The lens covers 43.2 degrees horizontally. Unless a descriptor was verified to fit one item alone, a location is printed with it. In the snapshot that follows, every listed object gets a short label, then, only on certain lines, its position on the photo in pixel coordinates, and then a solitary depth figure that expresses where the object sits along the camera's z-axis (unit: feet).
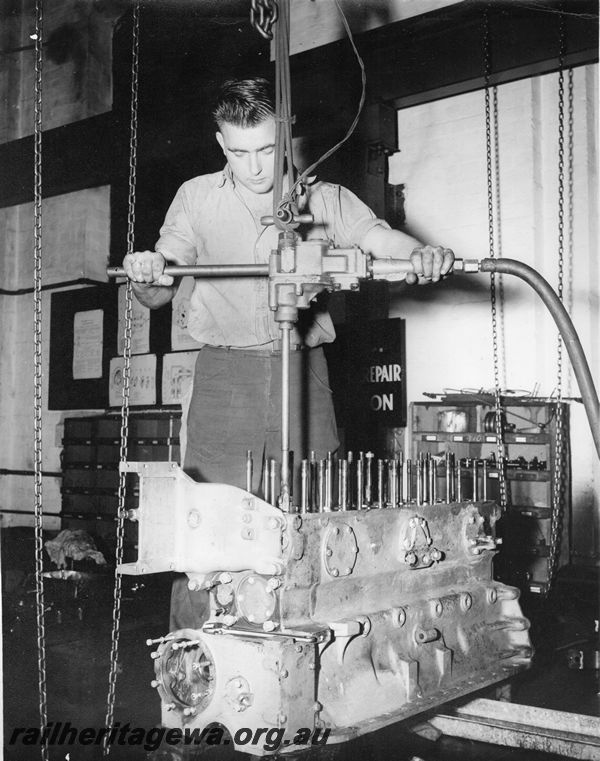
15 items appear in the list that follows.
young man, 8.05
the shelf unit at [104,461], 21.24
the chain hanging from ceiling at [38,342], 6.34
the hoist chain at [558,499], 11.15
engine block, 5.77
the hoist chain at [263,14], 6.79
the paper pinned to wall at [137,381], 25.04
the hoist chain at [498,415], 10.66
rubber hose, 7.06
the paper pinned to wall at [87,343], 26.45
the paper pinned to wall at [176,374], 23.97
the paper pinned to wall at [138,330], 25.25
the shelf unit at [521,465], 16.55
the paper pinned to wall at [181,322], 23.90
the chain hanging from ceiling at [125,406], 6.55
